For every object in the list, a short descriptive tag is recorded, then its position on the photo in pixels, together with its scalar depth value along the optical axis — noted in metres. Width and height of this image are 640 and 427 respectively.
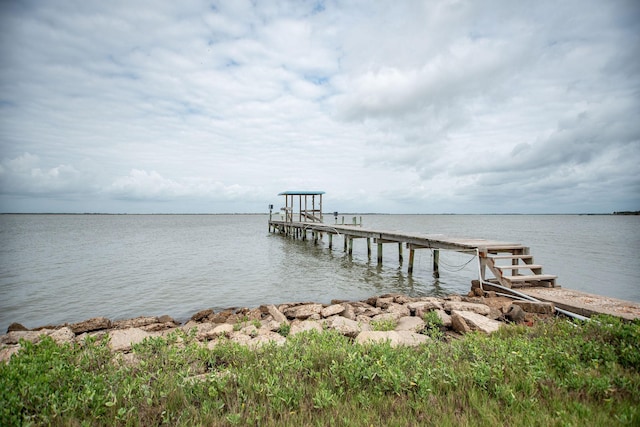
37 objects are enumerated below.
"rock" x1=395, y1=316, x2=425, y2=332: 6.33
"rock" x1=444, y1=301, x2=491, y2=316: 7.39
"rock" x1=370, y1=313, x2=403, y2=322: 7.36
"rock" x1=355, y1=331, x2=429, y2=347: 4.80
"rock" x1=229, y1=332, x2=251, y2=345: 5.60
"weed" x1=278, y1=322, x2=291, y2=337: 6.61
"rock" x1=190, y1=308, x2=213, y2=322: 8.98
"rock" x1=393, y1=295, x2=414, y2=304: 9.87
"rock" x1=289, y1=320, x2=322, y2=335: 6.54
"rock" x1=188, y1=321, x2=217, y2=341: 6.35
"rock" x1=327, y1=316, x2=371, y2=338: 6.01
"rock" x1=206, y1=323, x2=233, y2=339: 6.46
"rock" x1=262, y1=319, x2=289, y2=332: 6.98
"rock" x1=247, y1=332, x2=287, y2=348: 5.30
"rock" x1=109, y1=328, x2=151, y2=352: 5.57
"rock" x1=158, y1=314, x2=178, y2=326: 8.78
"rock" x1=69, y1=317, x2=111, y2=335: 7.92
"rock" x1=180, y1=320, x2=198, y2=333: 7.89
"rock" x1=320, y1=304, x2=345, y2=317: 8.33
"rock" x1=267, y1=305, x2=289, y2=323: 7.78
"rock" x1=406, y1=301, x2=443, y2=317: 7.67
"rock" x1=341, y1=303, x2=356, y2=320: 7.95
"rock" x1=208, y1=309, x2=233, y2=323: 8.53
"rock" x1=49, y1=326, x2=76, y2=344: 6.71
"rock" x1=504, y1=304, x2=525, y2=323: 7.03
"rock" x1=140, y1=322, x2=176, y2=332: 7.85
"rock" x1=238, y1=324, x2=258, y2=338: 6.44
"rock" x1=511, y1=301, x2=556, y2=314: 7.19
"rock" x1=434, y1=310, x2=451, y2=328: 6.62
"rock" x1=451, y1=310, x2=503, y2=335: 5.92
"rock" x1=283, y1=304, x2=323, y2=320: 8.43
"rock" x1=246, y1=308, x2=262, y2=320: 8.55
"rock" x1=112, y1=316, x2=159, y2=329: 8.36
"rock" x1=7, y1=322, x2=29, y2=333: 7.85
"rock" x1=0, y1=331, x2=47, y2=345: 6.87
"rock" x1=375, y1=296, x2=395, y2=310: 9.36
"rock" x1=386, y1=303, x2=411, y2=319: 7.99
